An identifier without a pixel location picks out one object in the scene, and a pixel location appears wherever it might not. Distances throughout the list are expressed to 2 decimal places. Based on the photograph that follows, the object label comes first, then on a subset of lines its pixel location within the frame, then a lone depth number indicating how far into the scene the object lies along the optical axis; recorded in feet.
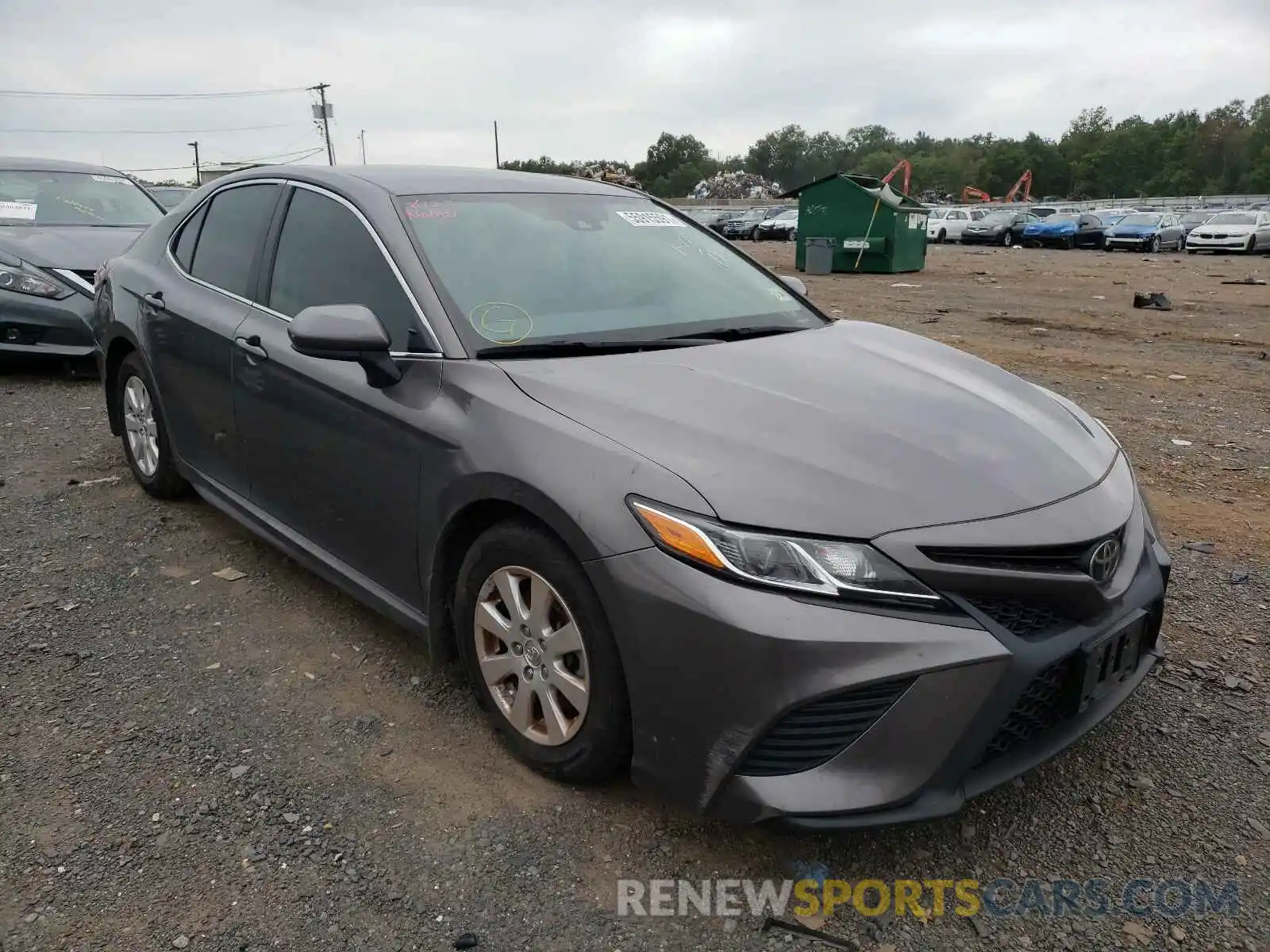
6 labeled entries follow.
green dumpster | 66.49
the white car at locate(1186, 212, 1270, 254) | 92.68
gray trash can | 67.87
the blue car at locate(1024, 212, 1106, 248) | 108.17
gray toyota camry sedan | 6.58
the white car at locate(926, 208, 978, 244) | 123.75
